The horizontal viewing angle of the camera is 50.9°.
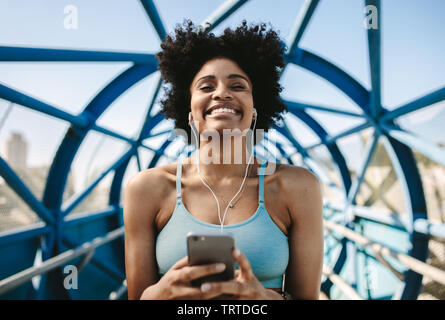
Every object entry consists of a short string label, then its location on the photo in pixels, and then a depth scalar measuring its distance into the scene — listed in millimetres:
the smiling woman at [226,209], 907
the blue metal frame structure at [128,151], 1343
